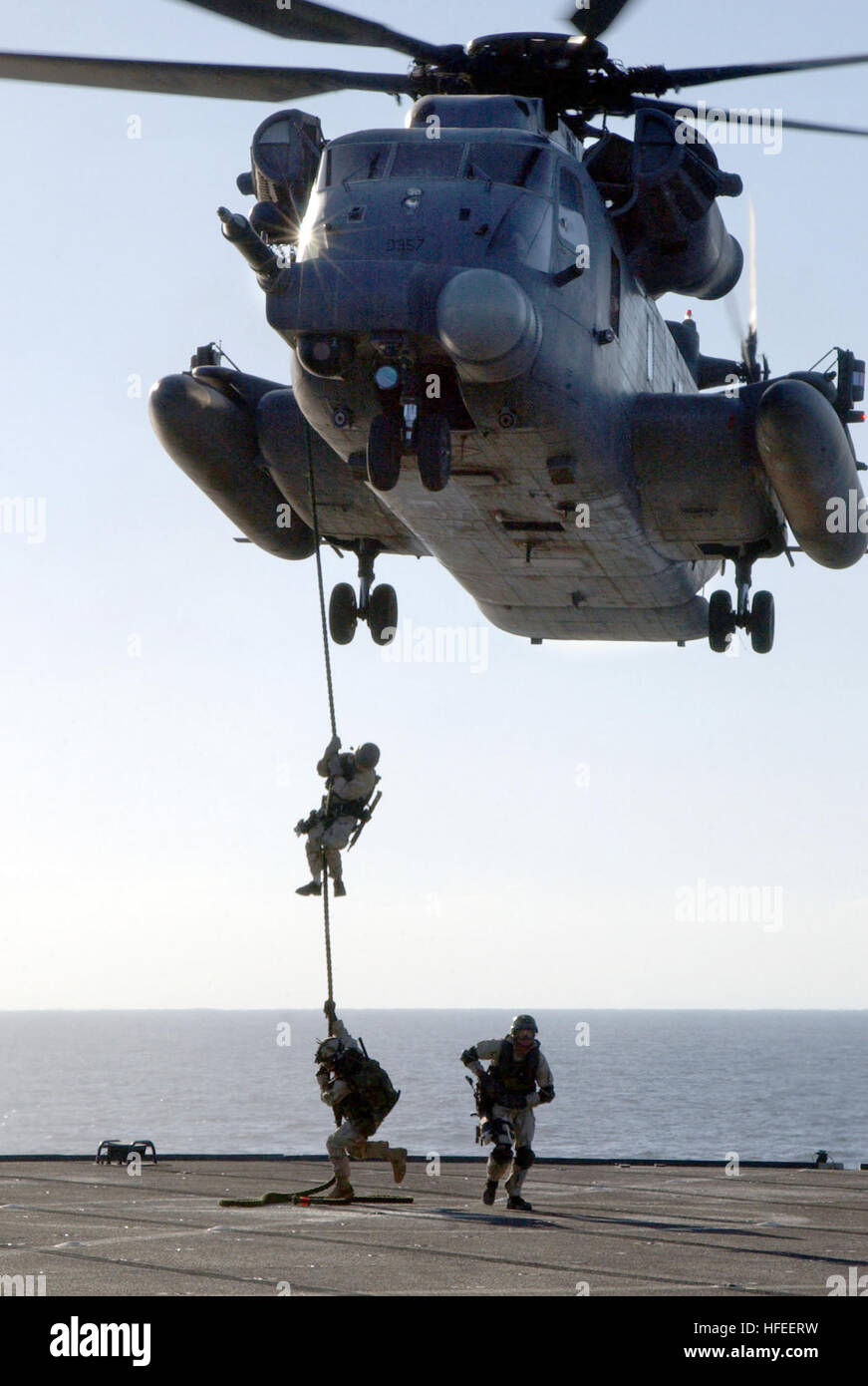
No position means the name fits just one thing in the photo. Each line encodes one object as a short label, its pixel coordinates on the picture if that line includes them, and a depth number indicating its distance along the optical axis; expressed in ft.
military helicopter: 44.01
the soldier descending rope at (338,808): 43.01
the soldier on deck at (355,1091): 43.37
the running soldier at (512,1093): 47.50
